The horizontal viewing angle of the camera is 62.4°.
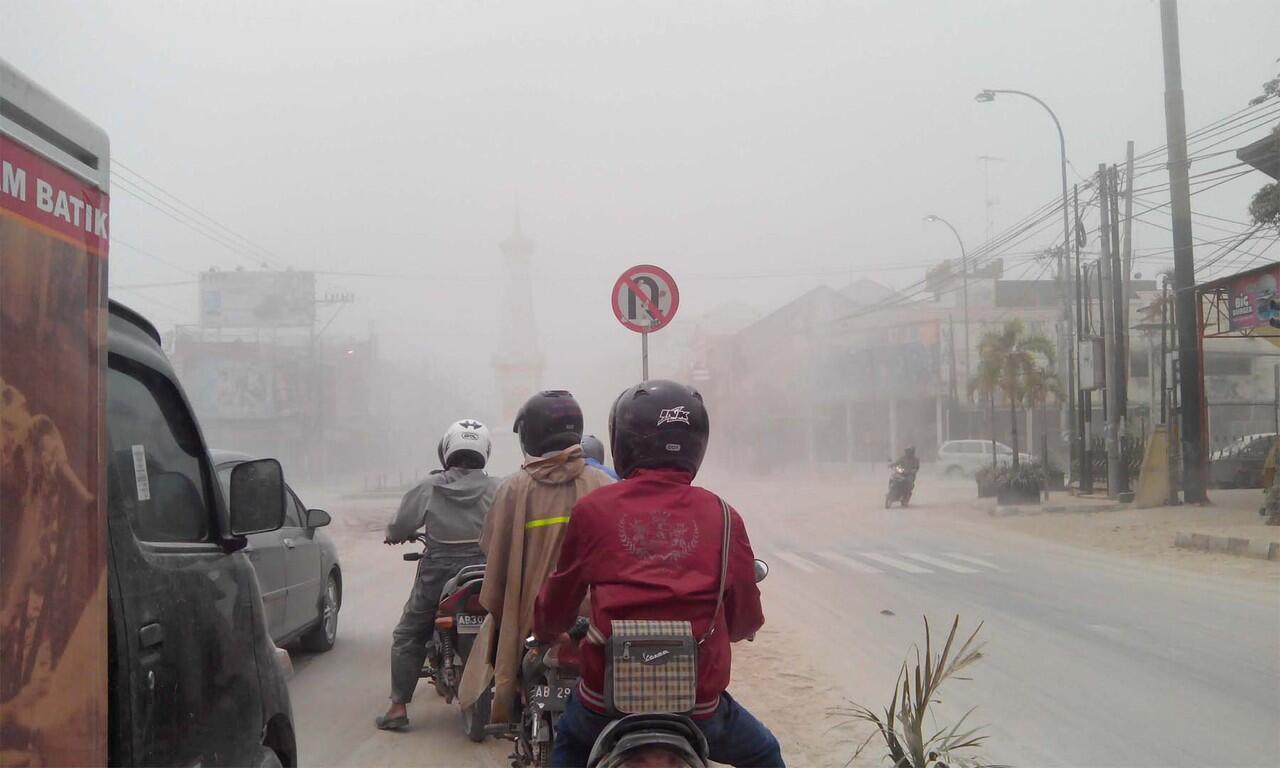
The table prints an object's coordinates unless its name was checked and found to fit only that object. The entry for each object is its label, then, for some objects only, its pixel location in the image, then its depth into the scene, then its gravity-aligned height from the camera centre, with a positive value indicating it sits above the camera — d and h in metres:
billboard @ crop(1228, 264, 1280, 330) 19.09 +2.12
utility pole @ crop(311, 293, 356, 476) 47.84 +2.74
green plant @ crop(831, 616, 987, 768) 4.21 -1.29
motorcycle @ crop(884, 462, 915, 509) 23.30 -1.49
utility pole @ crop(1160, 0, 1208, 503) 21.17 +2.35
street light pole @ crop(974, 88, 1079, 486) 24.83 +3.28
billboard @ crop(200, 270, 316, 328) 51.50 +6.41
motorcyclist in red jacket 2.81 -0.39
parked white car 37.44 -1.41
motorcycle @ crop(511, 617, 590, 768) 3.80 -0.99
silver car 6.72 -1.03
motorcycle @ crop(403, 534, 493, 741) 5.48 -1.09
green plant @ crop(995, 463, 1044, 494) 22.98 -1.39
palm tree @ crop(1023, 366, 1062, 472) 29.44 +0.82
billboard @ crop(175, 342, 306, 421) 46.19 +2.13
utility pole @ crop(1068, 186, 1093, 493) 24.52 -0.01
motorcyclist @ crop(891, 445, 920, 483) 23.11 -1.00
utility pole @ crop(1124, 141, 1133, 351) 23.73 +4.40
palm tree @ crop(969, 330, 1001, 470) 28.53 +1.23
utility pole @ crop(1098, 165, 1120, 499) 22.89 +1.42
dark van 2.30 -0.39
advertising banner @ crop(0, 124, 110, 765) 1.75 -0.06
